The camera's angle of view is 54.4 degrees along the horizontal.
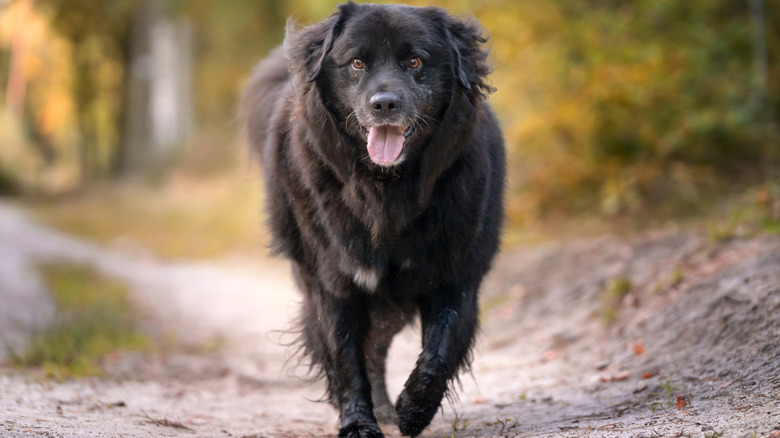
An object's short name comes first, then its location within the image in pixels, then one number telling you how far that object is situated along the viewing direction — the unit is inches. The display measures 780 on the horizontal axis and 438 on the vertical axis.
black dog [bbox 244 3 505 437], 141.6
